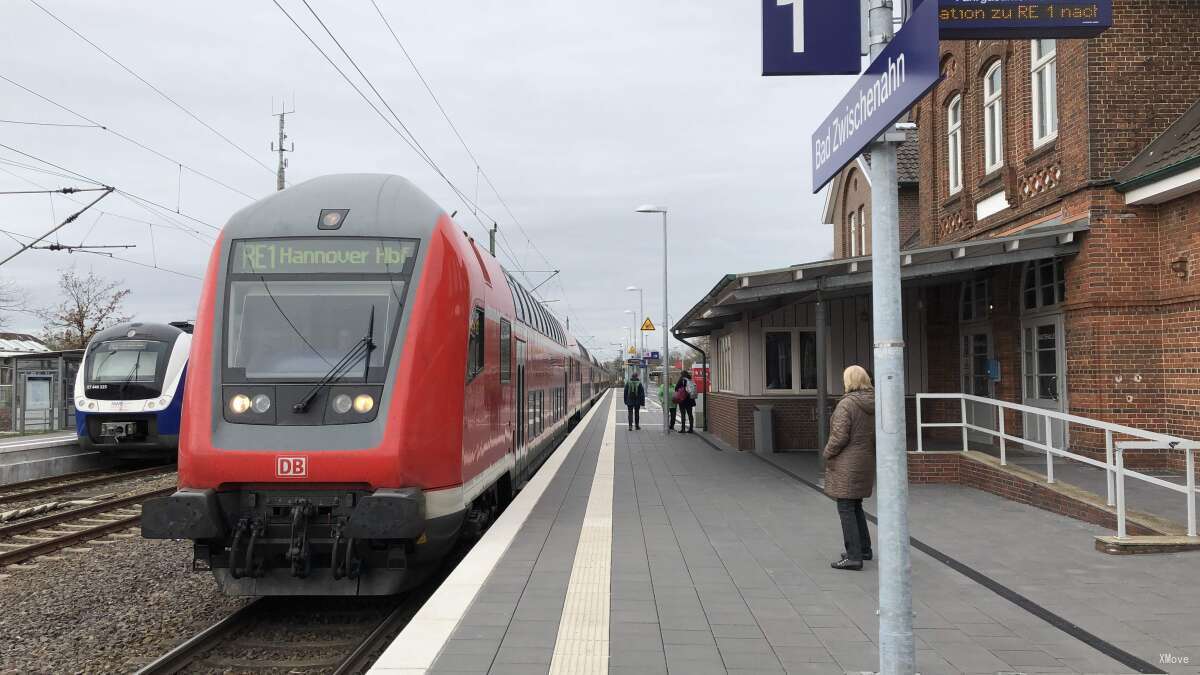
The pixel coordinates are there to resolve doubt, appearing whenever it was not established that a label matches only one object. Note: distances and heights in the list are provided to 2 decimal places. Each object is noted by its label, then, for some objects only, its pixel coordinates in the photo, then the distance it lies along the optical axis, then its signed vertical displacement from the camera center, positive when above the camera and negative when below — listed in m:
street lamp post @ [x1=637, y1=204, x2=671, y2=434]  23.56 +2.27
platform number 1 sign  3.59 +1.42
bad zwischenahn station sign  2.93 +1.06
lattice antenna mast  34.19 +9.47
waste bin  15.53 -1.19
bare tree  39.62 +2.68
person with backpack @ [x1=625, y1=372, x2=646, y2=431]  24.33 -0.88
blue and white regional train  15.13 -0.34
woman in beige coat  6.59 -0.79
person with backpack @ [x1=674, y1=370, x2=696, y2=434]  22.28 -0.80
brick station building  10.77 +1.41
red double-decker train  5.65 -0.19
